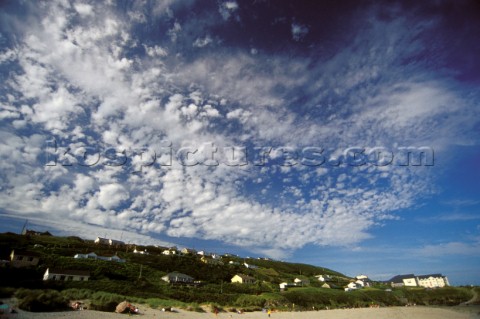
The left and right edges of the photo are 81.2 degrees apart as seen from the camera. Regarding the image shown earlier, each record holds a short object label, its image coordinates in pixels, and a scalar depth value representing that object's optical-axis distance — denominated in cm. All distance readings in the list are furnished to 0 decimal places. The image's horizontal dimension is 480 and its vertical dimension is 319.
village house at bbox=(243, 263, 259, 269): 10341
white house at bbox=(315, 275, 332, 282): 10090
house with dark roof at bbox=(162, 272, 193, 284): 5498
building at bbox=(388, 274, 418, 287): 14858
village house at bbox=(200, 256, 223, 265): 9097
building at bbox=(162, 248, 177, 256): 9544
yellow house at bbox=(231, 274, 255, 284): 6769
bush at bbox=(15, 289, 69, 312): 2157
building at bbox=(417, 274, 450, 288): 14250
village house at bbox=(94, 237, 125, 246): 10250
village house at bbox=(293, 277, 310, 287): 8393
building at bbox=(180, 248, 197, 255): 11577
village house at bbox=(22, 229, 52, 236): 8715
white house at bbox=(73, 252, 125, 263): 6182
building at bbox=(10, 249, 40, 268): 4516
